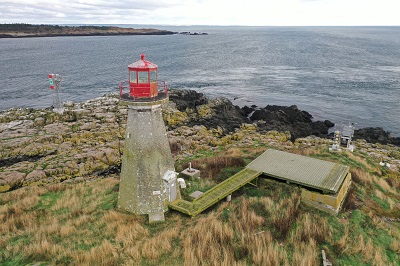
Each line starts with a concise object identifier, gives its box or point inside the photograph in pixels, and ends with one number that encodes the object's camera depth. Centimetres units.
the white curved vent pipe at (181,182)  1298
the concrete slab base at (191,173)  1417
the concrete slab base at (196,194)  1216
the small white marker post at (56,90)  2888
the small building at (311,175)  1120
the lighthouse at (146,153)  988
